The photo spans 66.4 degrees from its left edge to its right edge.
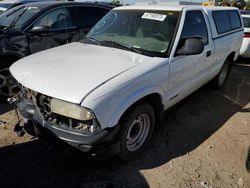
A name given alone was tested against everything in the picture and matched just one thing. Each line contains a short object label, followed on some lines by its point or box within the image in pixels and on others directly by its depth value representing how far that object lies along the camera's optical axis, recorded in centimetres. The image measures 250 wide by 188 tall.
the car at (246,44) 568
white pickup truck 186
